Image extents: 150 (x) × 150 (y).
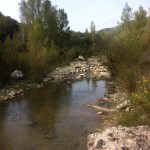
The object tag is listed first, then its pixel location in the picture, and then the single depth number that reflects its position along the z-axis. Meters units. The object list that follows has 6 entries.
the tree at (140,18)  19.92
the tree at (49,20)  21.21
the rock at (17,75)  11.15
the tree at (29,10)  20.56
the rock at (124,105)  6.45
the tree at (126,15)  24.06
